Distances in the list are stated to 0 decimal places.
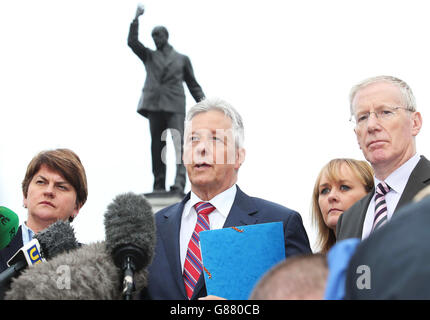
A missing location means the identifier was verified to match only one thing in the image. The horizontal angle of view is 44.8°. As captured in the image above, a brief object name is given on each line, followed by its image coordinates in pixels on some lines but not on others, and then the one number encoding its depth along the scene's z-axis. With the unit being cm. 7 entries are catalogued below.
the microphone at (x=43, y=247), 181
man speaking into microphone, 220
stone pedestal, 754
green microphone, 274
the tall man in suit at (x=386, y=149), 238
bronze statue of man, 817
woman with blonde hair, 347
